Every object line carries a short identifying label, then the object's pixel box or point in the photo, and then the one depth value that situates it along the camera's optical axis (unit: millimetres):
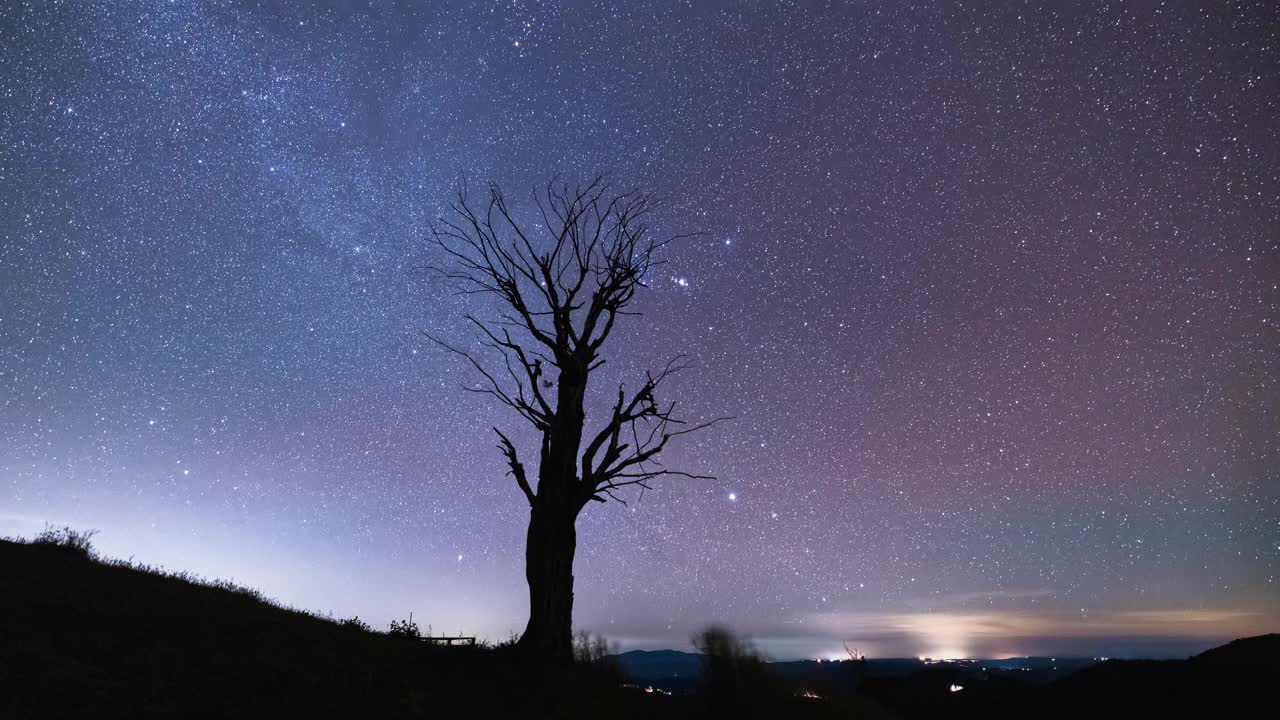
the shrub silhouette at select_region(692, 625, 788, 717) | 10406
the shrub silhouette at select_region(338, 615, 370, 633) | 15278
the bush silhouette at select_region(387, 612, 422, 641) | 15047
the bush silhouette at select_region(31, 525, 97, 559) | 15633
